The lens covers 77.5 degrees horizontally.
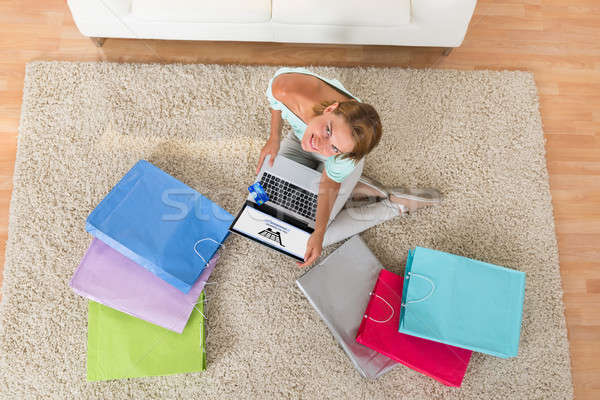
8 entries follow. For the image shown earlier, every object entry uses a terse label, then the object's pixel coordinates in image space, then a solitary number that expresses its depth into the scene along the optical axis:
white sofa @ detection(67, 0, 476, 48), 1.39
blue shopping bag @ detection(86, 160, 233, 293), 1.31
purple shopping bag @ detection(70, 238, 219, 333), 1.32
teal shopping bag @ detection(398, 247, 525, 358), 1.29
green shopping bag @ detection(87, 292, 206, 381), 1.31
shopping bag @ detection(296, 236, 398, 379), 1.37
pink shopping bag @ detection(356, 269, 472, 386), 1.30
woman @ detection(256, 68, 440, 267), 0.97
